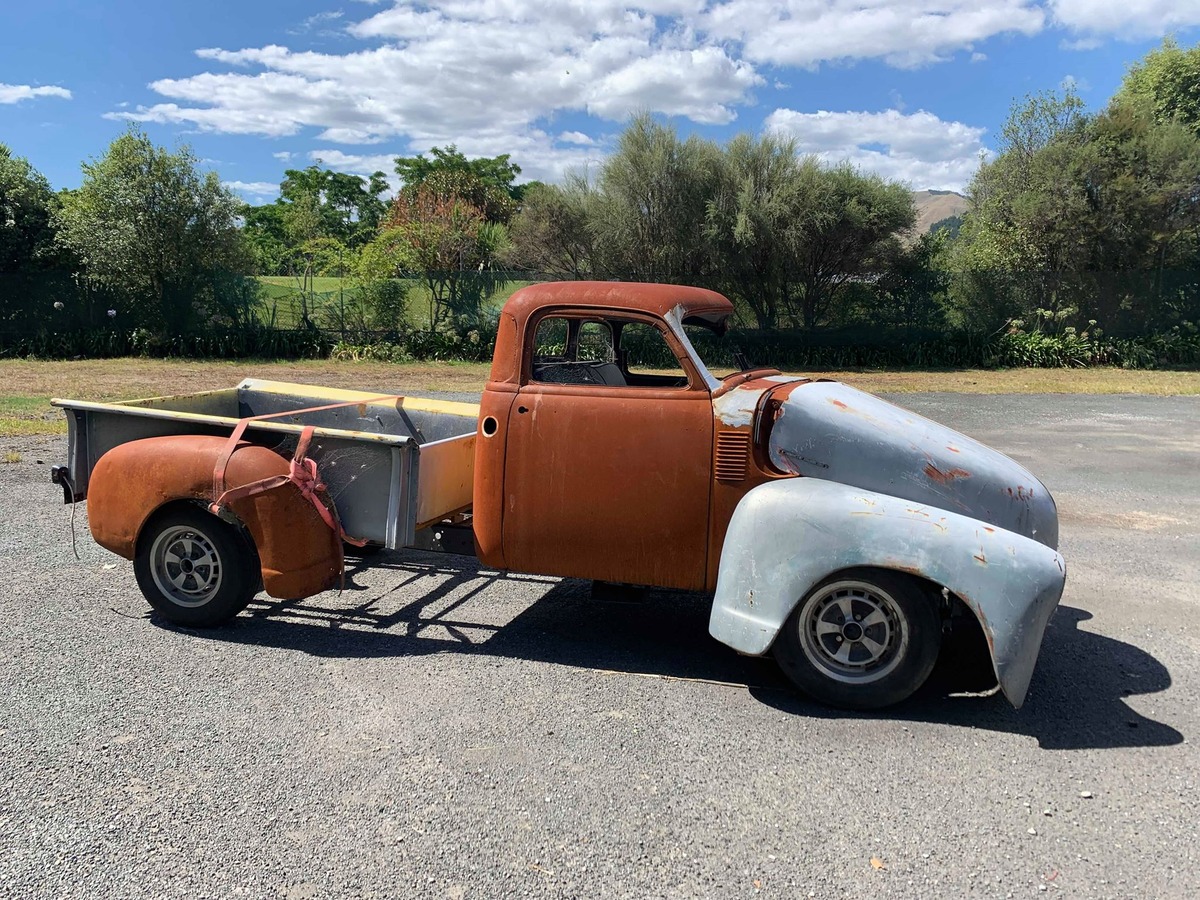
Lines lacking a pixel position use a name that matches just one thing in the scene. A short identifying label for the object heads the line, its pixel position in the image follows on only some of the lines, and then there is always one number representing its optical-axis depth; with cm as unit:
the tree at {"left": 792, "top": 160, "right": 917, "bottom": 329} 2336
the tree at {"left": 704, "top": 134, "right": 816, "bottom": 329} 2342
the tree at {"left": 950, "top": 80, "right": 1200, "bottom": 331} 2350
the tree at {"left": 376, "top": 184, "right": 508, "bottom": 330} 2550
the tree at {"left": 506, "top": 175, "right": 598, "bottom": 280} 2544
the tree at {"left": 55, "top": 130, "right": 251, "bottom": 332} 2397
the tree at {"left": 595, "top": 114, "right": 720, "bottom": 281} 2417
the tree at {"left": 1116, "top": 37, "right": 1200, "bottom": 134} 3294
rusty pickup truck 386
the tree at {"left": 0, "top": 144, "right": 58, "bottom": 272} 2455
